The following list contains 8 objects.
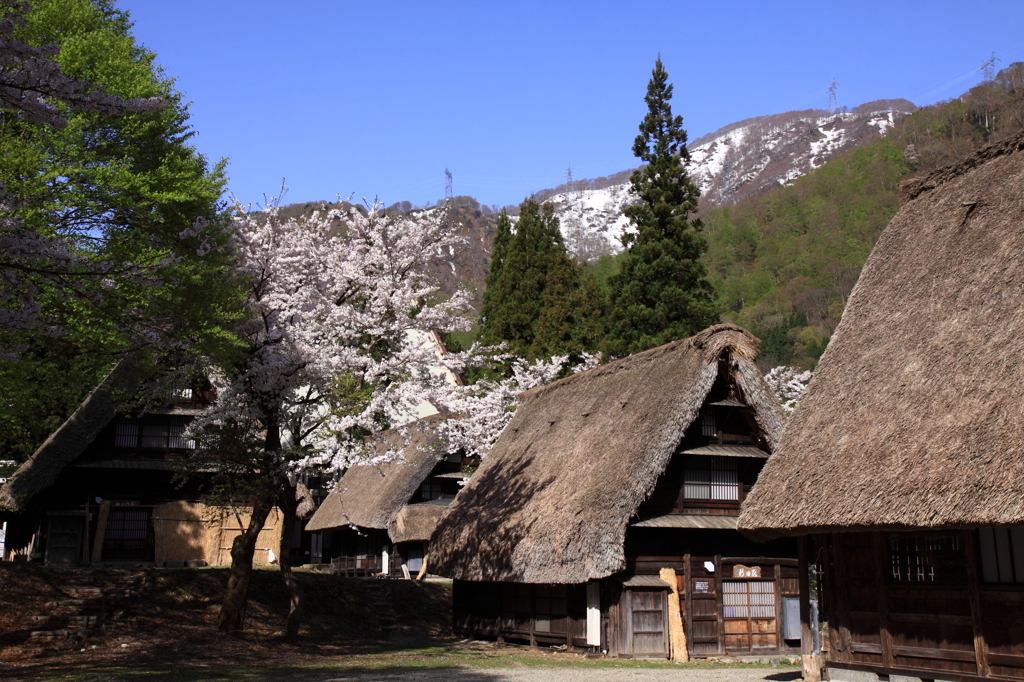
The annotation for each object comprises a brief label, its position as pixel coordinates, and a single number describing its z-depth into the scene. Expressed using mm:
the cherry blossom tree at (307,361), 17812
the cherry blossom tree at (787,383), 31969
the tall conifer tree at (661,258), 31422
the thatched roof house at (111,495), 24484
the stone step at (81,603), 18170
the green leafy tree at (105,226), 11180
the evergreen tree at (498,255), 44906
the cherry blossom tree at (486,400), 22114
